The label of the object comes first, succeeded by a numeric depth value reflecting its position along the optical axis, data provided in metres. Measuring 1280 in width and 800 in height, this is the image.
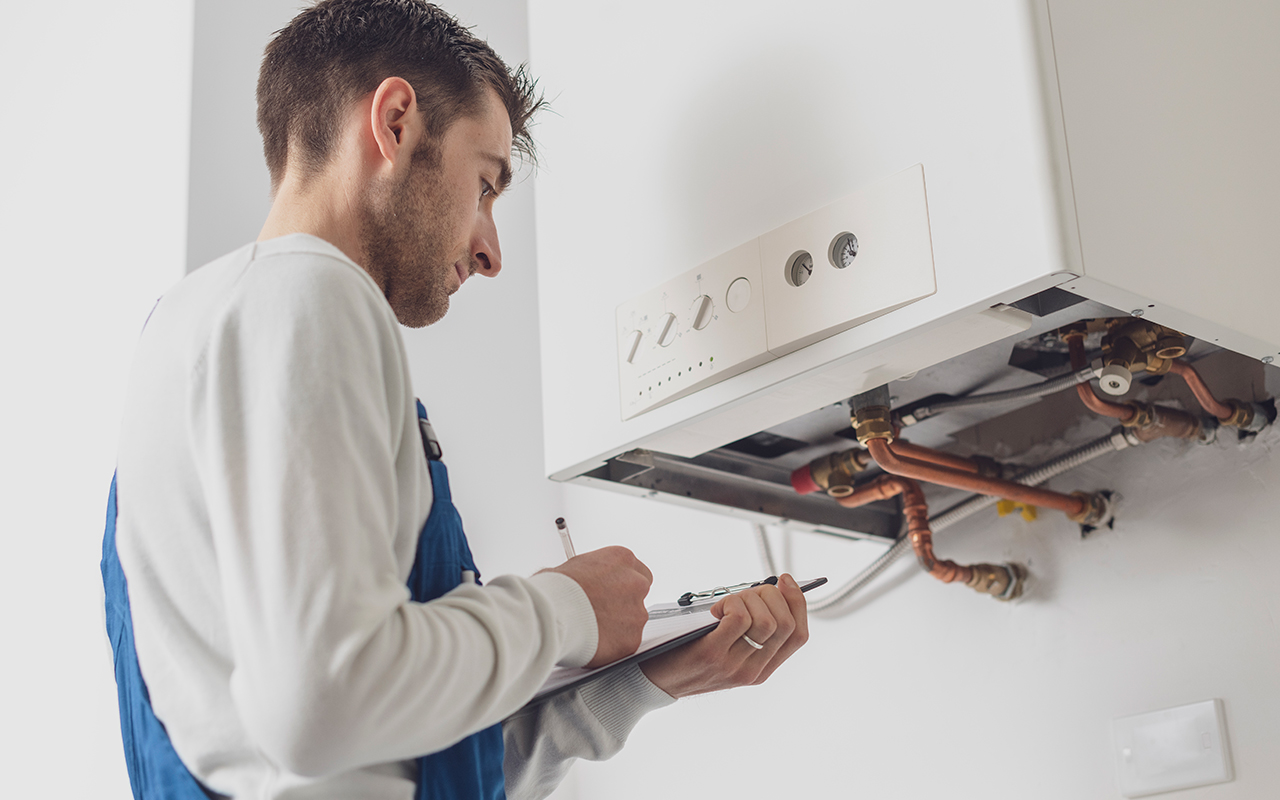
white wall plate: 1.03
